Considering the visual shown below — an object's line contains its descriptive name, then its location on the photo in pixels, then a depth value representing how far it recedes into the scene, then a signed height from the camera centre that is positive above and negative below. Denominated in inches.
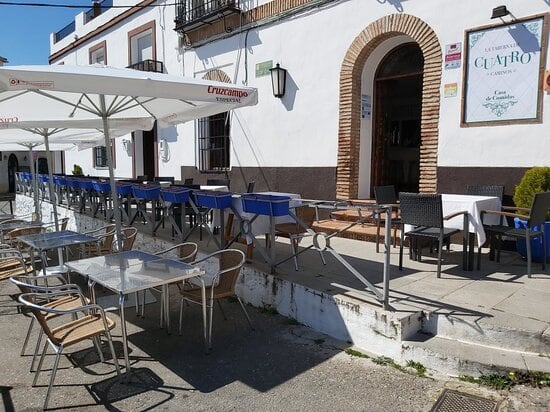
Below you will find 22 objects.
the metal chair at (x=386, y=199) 227.9 -16.8
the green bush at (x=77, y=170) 666.2 -2.4
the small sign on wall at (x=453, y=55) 238.5 +64.5
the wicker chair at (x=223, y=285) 148.9 -42.1
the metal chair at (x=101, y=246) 223.1 -42.0
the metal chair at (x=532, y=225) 172.6 -22.9
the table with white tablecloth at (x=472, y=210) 182.9 -17.8
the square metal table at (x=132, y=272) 126.3 -34.2
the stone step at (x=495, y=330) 120.2 -47.5
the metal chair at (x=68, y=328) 110.3 -46.1
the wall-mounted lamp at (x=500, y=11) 217.6 +81.1
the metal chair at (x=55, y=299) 125.2 -45.5
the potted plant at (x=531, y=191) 196.7 -10.1
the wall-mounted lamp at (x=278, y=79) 335.9 +71.0
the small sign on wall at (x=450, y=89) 241.4 +45.7
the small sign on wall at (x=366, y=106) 301.1 +44.9
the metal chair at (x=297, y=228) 196.9 -29.3
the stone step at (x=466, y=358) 115.7 -52.7
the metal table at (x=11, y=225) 256.2 -35.9
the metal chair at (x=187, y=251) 173.2 -34.2
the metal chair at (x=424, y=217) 174.9 -20.2
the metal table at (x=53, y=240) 184.4 -33.5
